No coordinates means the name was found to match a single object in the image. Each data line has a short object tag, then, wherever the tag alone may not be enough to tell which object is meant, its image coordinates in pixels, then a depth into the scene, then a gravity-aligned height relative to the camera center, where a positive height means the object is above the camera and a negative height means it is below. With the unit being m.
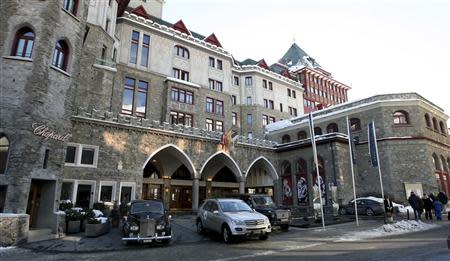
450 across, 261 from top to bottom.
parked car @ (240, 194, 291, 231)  14.66 -0.74
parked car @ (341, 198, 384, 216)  21.56 -0.88
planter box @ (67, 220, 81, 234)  14.33 -1.57
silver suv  10.65 -0.96
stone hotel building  13.90 +5.67
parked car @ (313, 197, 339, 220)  18.34 -1.09
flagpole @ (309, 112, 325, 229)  16.89 +4.11
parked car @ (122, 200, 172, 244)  10.70 -1.20
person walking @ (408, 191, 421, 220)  17.28 -0.49
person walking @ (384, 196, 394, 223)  16.67 -0.78
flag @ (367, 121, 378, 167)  18.78 +3.35
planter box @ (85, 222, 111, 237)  13.14 -1.60
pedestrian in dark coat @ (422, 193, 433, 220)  18.59 -0.66
